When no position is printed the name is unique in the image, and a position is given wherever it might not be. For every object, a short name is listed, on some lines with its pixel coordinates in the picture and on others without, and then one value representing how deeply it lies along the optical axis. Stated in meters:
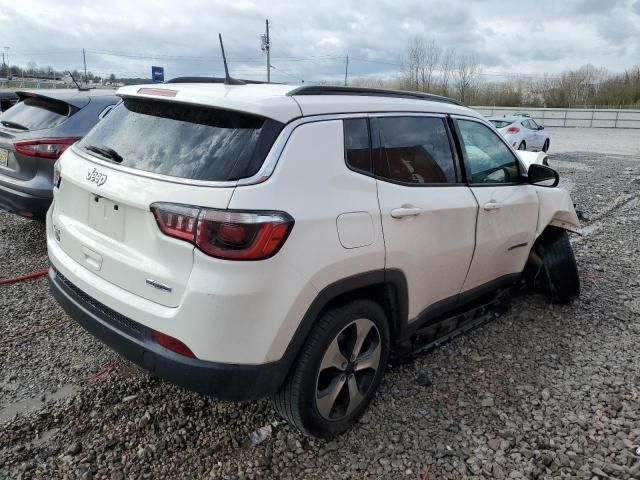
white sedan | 18.31
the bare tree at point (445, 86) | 54.59
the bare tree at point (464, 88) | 53.59
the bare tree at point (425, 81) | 56.19
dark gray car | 4.87
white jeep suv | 2.08
